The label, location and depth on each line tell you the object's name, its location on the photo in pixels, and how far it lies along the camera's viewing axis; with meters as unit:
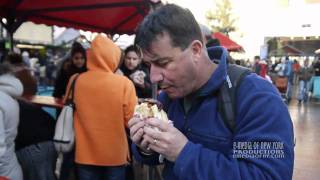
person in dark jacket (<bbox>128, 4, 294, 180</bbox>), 1.14
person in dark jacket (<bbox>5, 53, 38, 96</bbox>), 4.45
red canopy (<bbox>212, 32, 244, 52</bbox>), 9.98
